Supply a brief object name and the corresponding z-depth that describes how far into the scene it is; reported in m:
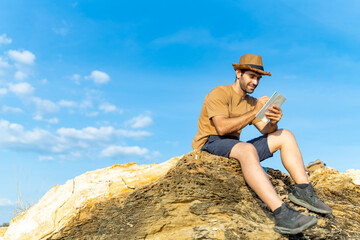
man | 4.31
